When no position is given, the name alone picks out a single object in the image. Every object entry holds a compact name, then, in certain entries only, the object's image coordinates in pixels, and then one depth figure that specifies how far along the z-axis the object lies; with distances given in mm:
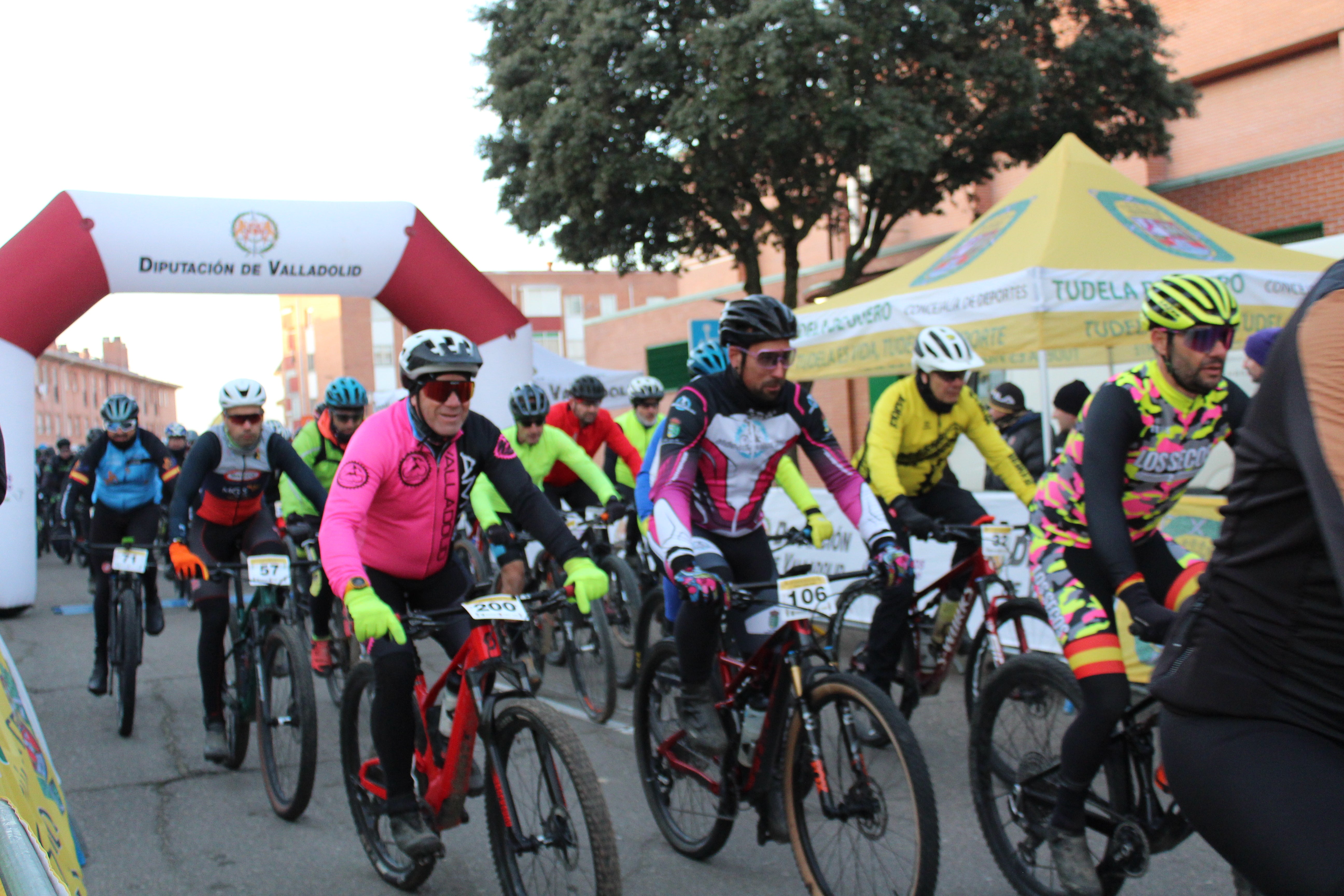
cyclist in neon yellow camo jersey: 3057
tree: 17188
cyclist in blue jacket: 8164
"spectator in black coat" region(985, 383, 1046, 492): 9188
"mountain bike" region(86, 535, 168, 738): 6410
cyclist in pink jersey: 3637
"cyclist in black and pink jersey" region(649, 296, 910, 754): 3971
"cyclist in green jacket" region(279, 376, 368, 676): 6969
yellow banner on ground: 1634
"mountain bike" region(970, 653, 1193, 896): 3115
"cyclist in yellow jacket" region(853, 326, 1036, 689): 5520
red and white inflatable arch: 10664
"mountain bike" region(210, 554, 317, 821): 4785
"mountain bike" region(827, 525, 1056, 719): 5004
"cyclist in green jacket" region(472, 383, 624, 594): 7039
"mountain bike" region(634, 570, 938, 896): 3131
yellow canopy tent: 8289
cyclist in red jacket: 8578
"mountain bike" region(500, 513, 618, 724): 6520
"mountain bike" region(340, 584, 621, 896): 3174
